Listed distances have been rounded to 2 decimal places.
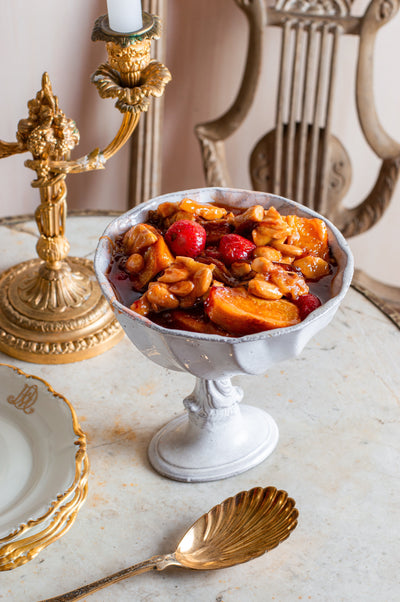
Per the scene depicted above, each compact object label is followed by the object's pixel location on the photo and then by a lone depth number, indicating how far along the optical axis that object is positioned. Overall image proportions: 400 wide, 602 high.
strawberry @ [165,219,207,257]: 0.74
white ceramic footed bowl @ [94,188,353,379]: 0.65
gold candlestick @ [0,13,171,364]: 0.88
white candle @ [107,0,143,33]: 0.82
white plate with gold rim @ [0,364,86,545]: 0.73
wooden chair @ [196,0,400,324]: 1.52
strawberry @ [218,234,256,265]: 0.74
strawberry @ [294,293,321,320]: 0.69
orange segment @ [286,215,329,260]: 0.77
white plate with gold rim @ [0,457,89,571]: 0.70
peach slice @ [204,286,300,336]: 0.66
